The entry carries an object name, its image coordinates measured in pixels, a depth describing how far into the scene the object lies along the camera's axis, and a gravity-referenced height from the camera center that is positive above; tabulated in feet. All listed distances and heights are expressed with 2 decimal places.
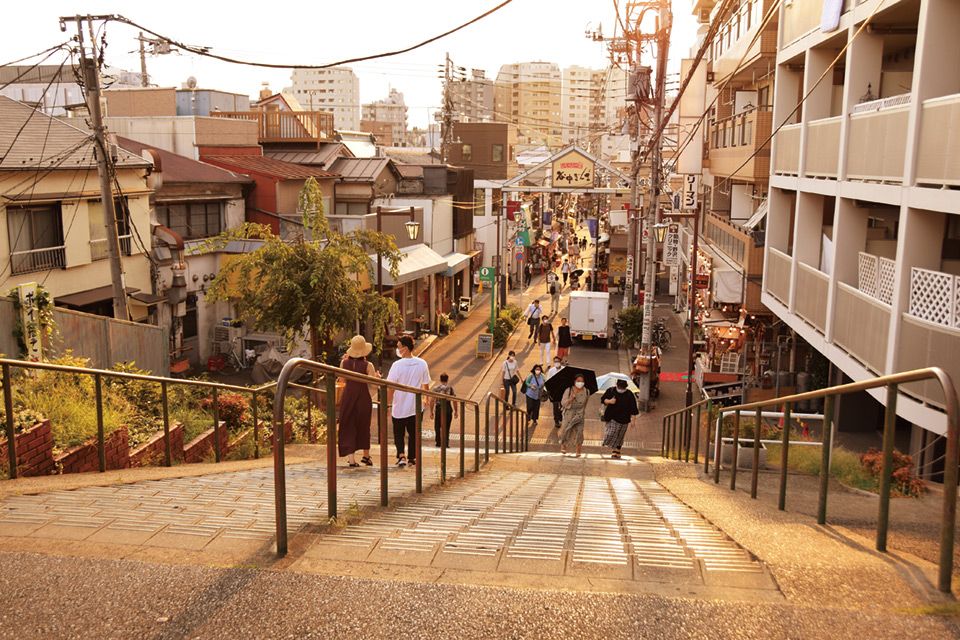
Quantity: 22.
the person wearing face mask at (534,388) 60.39 -14.81
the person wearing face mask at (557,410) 61.07 -16.73
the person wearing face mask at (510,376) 65.26 -15.08
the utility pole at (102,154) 49.19 +2.19
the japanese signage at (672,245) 93.25 -5.99
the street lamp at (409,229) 73.92 -3.62
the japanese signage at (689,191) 101.07 +0.56
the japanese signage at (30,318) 35.14 -5.79
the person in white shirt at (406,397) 28.37 -7.42
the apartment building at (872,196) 29.81 +0.06
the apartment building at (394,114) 538.47 +59.58
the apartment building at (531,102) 513.45 +61.99
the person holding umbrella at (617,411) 42.91 -11.71
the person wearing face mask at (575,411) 43.47 -12.08
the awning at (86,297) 59.72 -8.35
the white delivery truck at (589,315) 101.81 -15.54
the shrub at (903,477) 23.29 -8.50
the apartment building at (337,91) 580.71 +74.97
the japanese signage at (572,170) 114.73 +3.42
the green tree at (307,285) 55.88 -6.67
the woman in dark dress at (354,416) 26.23 -7.40
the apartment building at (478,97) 444.76 +58.30
